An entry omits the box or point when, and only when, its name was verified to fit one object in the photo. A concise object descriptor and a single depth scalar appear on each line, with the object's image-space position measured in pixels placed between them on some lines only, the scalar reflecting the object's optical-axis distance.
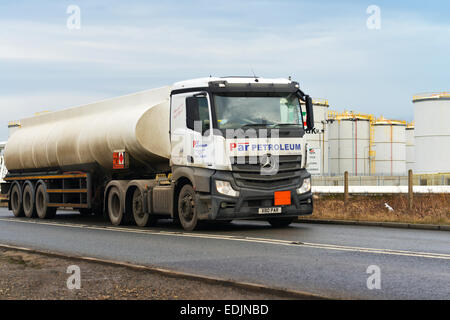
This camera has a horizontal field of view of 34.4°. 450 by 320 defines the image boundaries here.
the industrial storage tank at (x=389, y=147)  76.00
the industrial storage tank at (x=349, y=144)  72.61
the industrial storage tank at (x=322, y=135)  65.62
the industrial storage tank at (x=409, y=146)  85.88
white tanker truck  15.53
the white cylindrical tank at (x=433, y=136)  64.75
